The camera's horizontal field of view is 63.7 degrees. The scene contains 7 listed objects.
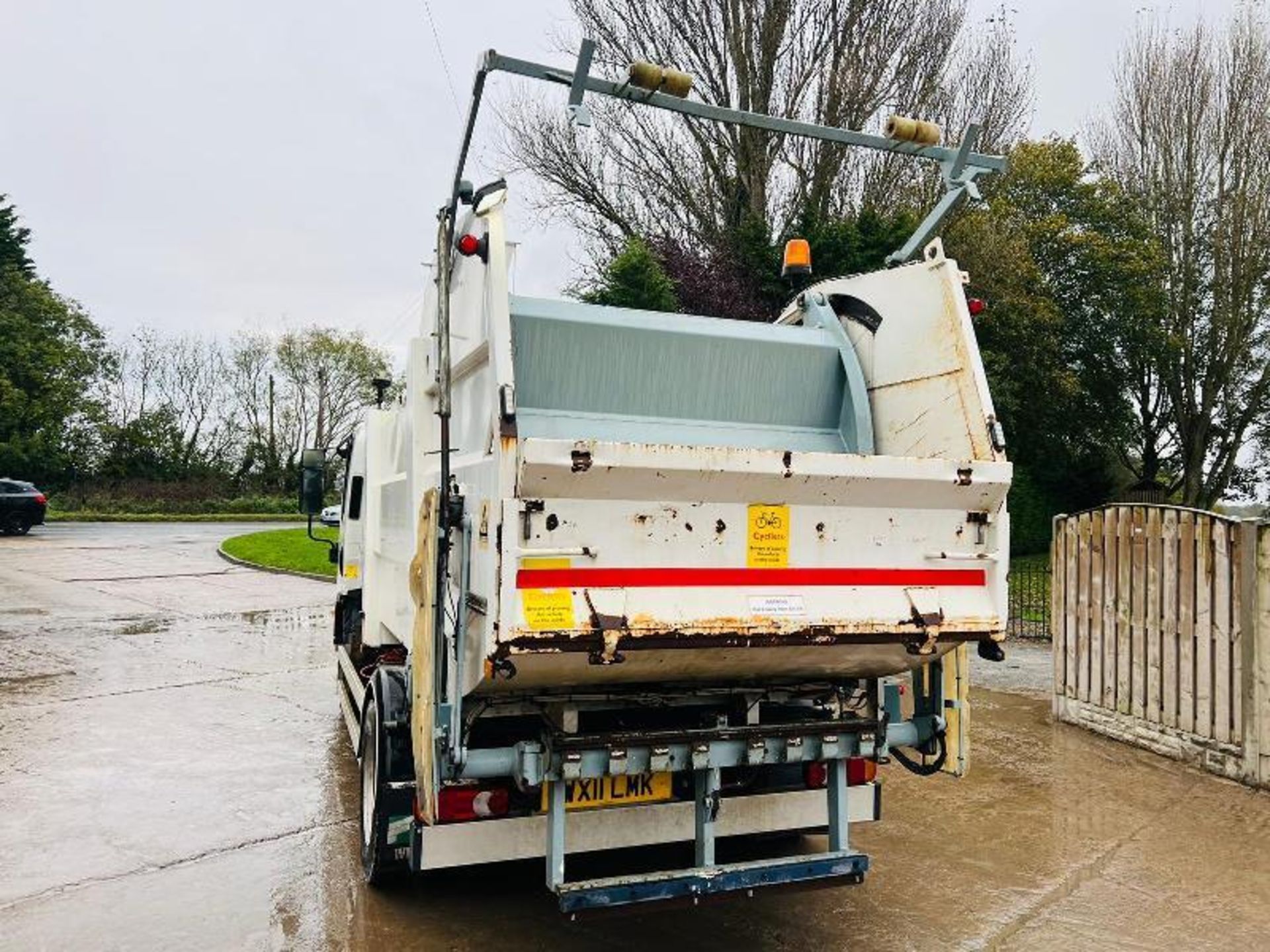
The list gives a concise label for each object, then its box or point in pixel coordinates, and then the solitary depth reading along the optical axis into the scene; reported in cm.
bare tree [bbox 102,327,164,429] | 3656
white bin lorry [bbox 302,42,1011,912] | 316
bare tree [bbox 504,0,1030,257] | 1881
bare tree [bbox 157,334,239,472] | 3838
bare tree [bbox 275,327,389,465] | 3981
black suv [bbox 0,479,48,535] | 2381
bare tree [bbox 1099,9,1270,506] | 2017
